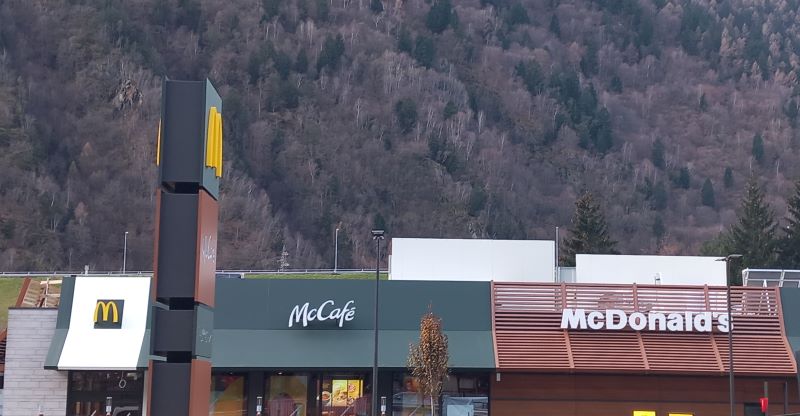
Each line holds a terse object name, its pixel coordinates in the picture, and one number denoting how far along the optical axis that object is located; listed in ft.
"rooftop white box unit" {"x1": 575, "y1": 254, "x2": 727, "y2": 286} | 147.33
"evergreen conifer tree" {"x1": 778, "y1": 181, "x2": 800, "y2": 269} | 301.84
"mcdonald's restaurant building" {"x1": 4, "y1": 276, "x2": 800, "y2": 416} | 128.57
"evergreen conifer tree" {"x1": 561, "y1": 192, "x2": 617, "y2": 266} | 296.71
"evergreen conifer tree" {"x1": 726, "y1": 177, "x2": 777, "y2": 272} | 299.17
